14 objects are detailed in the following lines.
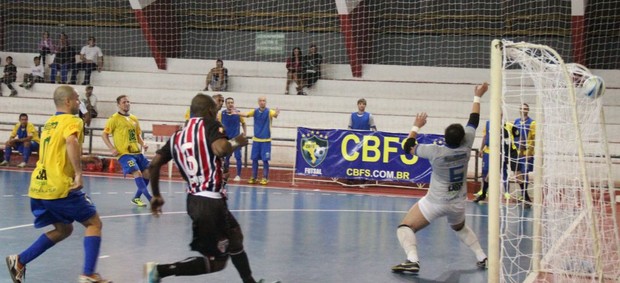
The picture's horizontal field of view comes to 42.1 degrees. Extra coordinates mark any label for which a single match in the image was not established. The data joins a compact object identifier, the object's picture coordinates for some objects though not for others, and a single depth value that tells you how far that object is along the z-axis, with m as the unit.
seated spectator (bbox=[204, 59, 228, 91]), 22.91
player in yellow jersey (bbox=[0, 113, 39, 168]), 19.78
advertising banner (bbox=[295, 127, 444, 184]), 17.39
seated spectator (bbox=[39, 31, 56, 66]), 24.59
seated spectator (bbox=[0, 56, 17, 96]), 23.70
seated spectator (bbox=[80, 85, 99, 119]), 22.02
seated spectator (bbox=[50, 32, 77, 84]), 24.22
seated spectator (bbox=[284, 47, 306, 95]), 22.50
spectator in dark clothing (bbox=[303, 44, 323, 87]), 22.70
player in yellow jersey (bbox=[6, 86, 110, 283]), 7.38
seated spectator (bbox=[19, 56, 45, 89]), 23.80
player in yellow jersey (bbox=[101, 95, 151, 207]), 13.02
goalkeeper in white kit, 8.70
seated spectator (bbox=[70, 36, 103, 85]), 24.06
